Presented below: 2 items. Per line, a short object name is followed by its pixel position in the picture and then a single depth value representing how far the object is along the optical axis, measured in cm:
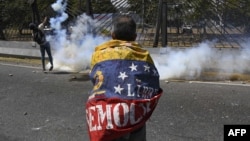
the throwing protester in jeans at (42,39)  1199
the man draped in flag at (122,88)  302
